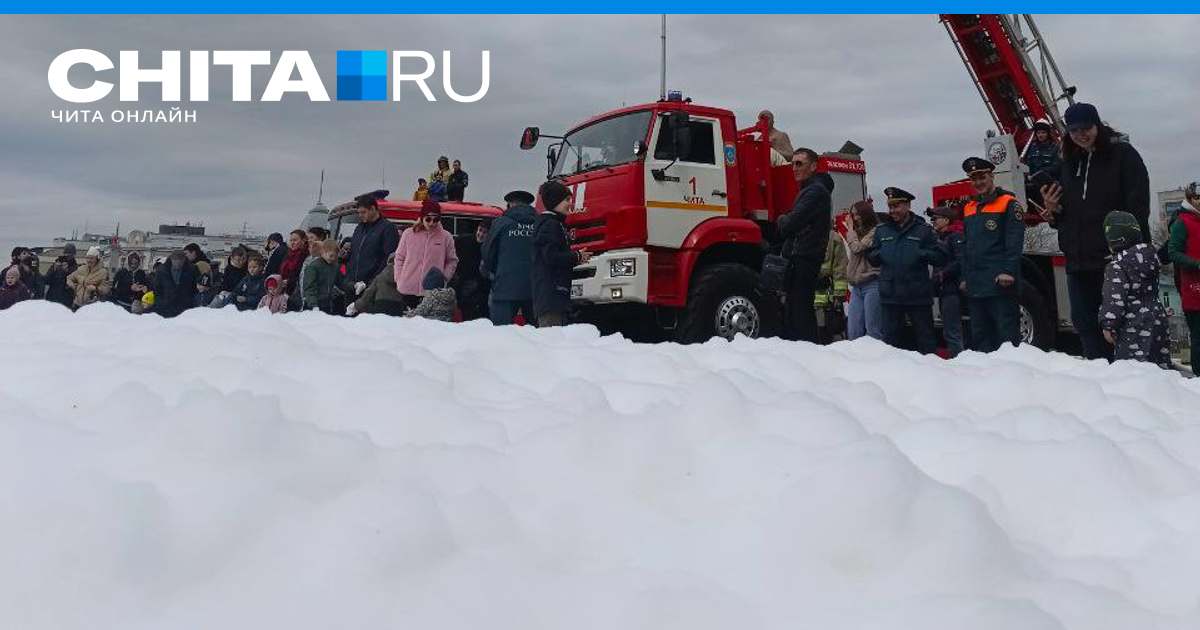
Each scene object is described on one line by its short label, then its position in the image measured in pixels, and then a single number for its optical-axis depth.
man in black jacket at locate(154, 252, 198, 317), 11.41
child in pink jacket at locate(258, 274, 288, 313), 9.48
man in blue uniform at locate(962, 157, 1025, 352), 6.09
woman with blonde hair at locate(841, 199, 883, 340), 7.24
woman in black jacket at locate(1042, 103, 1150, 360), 5.33
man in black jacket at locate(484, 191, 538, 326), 7.25
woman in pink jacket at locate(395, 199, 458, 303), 7.72
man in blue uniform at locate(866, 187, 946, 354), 6.55
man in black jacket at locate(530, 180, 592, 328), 6.69
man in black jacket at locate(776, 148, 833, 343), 6.96
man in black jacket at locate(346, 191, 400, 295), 8.56
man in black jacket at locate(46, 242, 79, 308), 12.84
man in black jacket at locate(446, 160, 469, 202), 13.45
